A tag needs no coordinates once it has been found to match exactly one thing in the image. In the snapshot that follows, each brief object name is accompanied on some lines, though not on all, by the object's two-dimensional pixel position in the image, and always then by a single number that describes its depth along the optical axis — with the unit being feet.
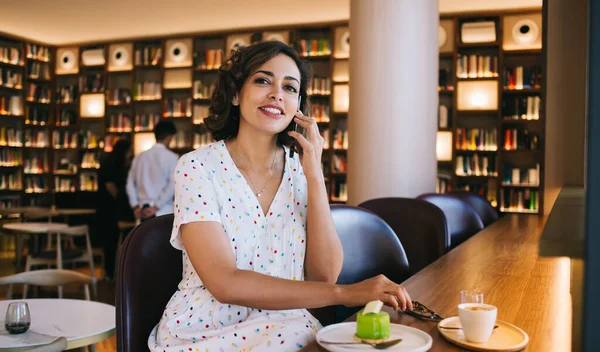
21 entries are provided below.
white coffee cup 3.60
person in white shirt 18.15
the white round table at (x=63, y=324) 5.78
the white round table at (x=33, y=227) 16.93
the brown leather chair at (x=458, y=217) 10.74
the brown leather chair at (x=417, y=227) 8.40
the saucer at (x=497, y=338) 3.55
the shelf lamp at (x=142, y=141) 30.69
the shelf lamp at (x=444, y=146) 24.88
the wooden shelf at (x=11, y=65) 29.55
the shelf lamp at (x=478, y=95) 24.20
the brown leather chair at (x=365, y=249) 6.39
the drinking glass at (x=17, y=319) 5.99
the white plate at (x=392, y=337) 3.48
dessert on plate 3.57
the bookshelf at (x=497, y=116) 23.76
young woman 4.63
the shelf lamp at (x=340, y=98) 26.35
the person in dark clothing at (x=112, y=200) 20.85
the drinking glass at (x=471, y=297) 4.03
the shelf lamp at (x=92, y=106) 31.86
